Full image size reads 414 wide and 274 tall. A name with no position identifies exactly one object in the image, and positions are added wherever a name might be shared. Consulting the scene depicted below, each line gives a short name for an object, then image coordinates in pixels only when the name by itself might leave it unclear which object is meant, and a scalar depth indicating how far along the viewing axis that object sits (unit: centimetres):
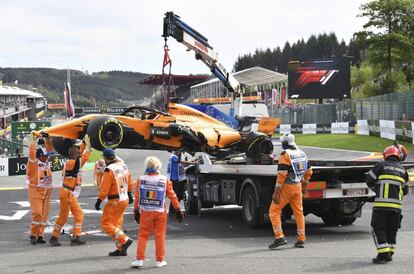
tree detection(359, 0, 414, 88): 4922
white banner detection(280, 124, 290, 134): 5495
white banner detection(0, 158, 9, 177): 2695
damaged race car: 1277
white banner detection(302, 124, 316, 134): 5374
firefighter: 883
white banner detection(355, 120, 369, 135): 4156
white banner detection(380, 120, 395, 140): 3475
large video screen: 5503
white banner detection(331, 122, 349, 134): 4768
